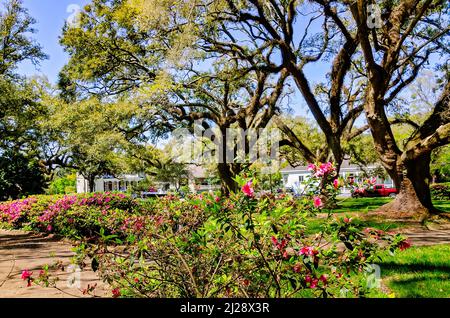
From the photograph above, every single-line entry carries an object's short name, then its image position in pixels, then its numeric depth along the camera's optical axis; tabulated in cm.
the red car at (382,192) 3408
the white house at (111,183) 3694
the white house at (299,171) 4368
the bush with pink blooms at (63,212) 851
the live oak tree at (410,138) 1030
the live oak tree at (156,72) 1291
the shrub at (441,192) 2253
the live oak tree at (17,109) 1110
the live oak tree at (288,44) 1159
